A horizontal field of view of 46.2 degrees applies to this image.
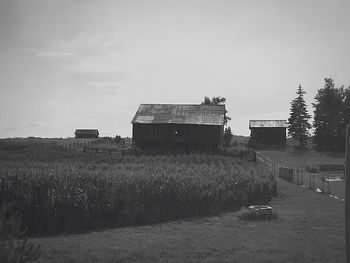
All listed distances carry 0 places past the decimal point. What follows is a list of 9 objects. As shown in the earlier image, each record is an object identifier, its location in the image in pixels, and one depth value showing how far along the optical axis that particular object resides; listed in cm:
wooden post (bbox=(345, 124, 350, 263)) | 685
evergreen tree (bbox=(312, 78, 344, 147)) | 8244
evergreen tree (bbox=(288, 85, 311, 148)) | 8538
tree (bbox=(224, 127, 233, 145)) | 9119
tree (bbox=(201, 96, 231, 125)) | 10462
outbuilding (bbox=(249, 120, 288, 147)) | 8831
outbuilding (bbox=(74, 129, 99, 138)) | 11125
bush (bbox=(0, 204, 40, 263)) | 898
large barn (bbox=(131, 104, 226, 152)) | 6875
